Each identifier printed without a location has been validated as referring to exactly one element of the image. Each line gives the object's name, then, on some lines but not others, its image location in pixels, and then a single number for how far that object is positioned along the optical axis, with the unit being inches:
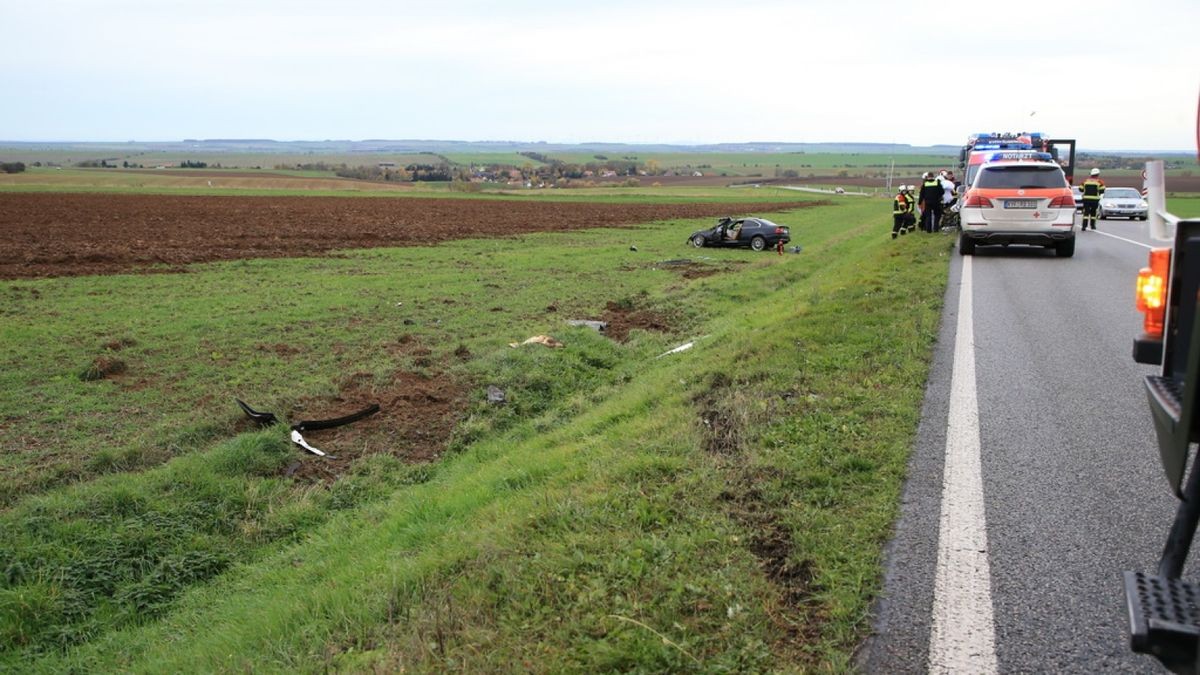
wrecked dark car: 1116.5
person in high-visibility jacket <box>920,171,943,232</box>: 890.7
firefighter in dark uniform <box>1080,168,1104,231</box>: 936.3
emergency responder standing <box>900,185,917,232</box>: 925.2
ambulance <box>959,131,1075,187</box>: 870.7
